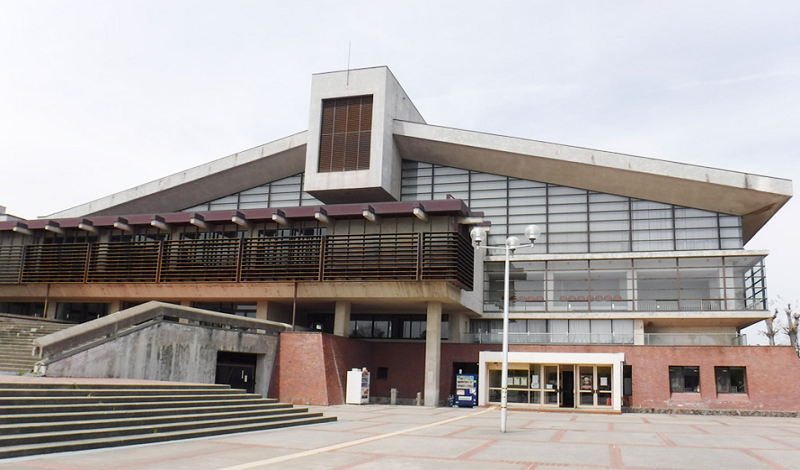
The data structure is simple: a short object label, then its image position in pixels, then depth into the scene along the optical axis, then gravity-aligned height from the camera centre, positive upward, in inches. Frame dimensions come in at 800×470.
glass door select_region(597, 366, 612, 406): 1283.2 -48.4
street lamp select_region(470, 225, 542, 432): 757.3 +137.9
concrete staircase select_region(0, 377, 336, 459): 461.1 -62.2
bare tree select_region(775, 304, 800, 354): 2447.1 +168.5
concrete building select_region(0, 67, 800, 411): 1256.2 +186.3
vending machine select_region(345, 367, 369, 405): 1220.5 -65.6
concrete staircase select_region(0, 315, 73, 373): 836.6 -2.6
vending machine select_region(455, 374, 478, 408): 1314.0 -72.9
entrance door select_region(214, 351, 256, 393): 1050.8 -38.9
